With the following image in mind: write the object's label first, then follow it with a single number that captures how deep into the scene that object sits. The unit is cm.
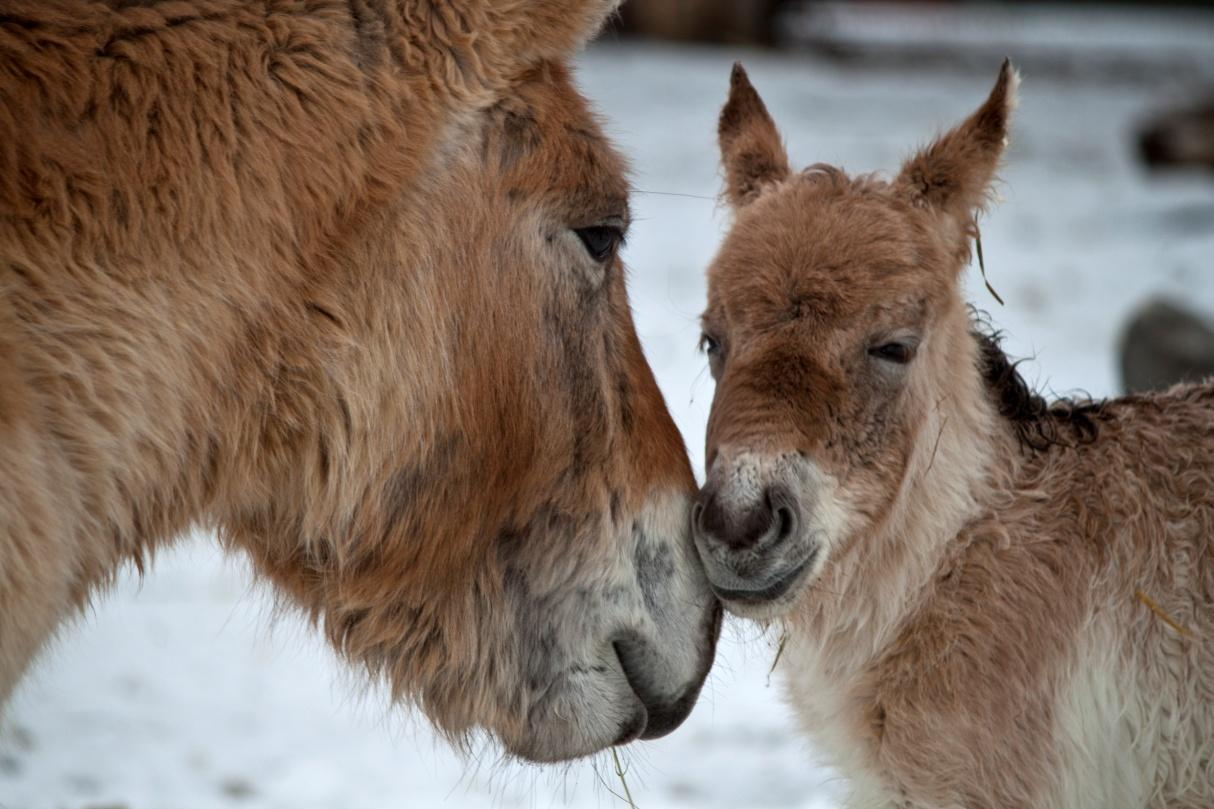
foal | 615
